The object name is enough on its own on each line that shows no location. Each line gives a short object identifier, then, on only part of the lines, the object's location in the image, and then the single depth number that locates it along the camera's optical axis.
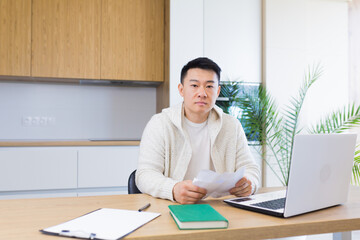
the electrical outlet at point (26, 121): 3.51
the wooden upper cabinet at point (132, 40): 3.39
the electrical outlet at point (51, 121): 3.59
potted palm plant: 3.38
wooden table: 0.95
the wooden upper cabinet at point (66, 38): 3.20
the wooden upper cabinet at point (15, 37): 3.11
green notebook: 0.97
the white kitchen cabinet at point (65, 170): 2.86
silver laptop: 1.03
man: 1.77
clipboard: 0.89
